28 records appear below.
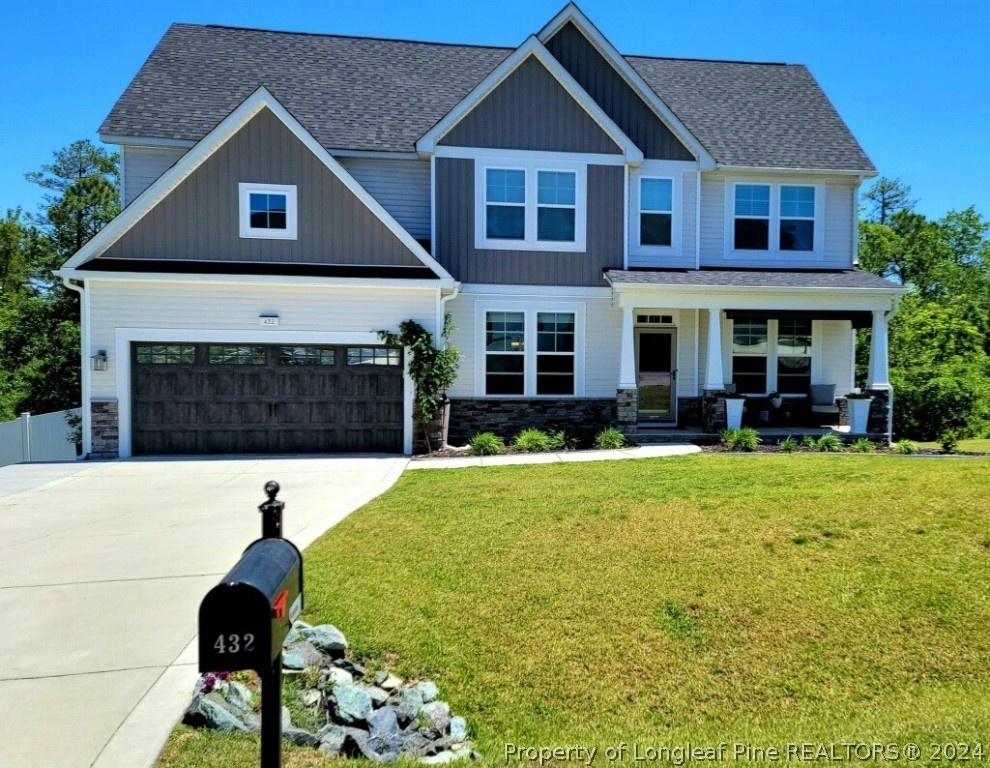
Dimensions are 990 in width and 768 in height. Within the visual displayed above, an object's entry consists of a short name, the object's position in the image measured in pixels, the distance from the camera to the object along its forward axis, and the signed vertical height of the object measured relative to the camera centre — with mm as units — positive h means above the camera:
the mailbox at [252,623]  2139 -895
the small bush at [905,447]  12774 -1527
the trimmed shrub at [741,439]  12750 -1407
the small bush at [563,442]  13289 -1591
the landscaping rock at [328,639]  4328 -1895
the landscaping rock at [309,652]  4148 -1906
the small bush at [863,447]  12961 -1532
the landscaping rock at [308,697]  3807 -2013
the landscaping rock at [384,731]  3502 -2081
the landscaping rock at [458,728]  3674 -2124
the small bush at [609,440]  13141 -1513
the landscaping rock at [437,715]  3736 -2089
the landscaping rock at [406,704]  3777 -2058
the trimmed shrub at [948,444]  12836 -1438
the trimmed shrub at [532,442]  13077 -1574
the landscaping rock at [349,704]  3699 -2013
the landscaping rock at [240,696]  3632 -1941
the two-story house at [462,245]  12477 +2629
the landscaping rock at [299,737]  3418 -2021
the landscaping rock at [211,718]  3424 -1929
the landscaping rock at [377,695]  3922 -2060
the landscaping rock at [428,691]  3963 -2050
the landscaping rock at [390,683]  4087 -2062
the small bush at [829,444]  12891 -1488
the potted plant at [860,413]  14102 -911
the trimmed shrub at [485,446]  12789 -1626
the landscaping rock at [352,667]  4207 -2018
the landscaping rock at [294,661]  4000 -1889
